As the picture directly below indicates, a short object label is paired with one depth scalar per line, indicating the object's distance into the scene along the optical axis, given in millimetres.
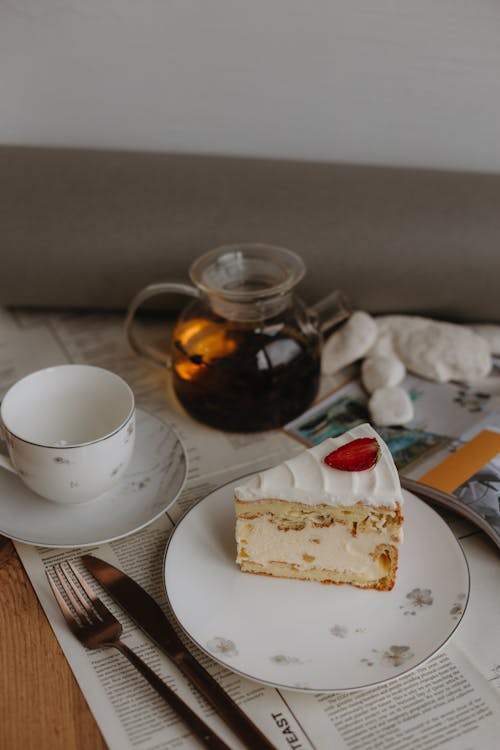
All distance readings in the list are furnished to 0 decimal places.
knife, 556
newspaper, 560
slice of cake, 637
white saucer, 690
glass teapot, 794
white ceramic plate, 584
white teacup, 672
